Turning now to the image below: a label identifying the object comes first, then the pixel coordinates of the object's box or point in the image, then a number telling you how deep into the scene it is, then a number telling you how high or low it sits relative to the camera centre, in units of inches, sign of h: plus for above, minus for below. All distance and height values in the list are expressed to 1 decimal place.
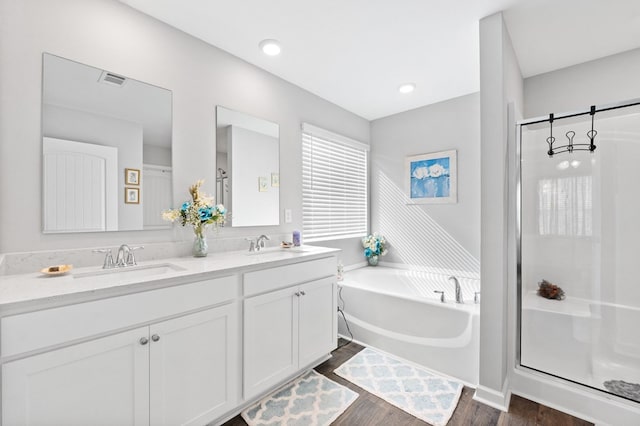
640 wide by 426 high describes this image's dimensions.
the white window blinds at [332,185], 117.6 +12.8
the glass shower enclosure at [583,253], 70.5 -10.9
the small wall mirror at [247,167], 87.9 +15.2
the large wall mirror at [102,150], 59.0 +14.7
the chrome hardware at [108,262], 61.4 -10.5
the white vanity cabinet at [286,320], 67.7 -29.0
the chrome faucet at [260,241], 91.9 -9.0
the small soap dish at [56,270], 53.2 -10.7
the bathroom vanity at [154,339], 40.6 -23.0
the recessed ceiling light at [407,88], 111.3 +50.0
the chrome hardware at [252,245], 89.9 -10.0
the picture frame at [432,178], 125.4 +16.3
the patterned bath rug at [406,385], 69.5 -47.8
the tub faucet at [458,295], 90.8 -26.2
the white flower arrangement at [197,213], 74.4 +0.1
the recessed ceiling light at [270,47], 83.3 +50.0
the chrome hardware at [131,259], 64.5 -10.4
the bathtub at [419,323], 81.4 -35.5
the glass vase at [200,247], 75.9 -9.0
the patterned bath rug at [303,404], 65.4 -47.5
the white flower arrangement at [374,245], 142.8 -16.2
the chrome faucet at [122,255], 63.3 -9.5
